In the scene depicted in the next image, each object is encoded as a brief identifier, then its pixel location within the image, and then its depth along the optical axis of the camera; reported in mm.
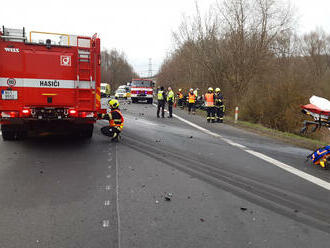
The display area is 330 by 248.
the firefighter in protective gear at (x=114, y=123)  9320
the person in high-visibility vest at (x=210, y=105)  15408
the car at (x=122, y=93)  45719
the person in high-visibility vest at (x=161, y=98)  17625
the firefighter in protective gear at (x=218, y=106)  15406
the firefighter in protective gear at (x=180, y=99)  28034
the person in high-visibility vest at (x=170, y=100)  18062
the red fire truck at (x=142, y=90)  32438
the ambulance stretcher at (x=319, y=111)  6457
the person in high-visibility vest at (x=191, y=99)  21183
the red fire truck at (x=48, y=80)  7809
